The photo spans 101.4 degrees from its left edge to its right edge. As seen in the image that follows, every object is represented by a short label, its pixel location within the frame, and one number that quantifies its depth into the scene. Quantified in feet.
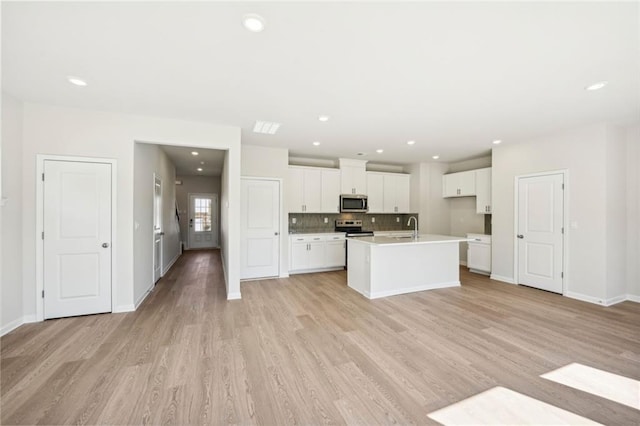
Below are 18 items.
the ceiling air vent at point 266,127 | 12.91
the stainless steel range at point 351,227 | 20.72
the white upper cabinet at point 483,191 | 18.70
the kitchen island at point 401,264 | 13.79
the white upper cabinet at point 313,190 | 19.47
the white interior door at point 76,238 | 10.68
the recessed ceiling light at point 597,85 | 8.66
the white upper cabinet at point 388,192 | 22.26
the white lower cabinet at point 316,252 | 18.86
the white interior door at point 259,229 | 17.13
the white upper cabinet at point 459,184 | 20.07
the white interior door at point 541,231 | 14.32
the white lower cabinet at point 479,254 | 18.38
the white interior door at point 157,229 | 15.71
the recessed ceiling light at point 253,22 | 5.75
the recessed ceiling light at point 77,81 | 8.48
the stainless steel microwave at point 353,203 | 21.01
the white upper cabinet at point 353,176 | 21.11
